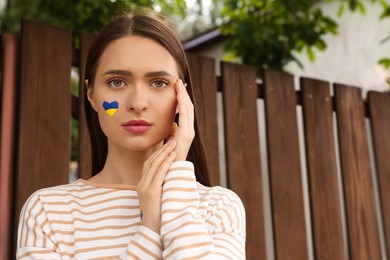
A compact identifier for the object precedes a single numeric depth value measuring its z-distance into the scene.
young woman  1.62
